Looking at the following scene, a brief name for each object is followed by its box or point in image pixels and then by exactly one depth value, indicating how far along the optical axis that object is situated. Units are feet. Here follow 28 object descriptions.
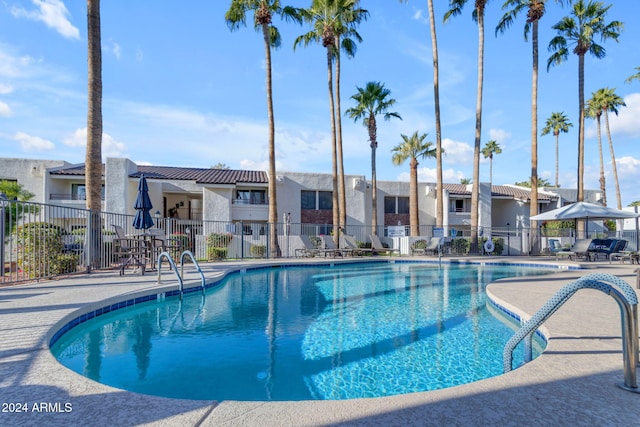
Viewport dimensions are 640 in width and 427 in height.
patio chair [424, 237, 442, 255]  69.21
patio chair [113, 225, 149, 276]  33.04
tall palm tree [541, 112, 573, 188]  151.84
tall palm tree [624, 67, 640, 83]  101.81
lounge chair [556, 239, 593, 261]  54.78
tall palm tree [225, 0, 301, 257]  62.39
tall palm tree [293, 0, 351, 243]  71.51
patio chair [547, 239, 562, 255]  59.18
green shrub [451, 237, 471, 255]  74.48
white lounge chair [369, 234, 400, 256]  71.08
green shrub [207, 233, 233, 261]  59.62
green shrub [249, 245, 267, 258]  65.98
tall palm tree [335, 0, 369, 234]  72.28
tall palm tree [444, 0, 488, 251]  69.31
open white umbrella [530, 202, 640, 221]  54.28
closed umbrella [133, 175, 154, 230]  36.14
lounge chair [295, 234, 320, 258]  66.99
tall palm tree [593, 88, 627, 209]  108.17
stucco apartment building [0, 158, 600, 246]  77.41
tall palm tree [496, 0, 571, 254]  69.52
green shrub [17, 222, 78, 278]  29.37
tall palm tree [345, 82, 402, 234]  82.94
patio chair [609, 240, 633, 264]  51.27
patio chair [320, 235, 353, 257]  63.36
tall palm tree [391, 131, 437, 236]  84.48
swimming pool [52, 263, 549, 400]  13.00
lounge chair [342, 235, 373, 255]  69.21
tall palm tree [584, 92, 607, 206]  111.96
